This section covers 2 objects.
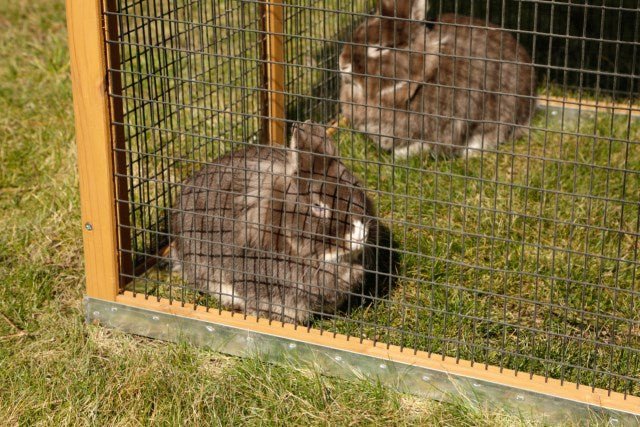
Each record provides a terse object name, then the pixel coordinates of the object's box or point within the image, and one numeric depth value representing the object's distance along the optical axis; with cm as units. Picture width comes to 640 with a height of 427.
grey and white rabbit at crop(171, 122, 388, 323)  339
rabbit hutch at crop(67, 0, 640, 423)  325
